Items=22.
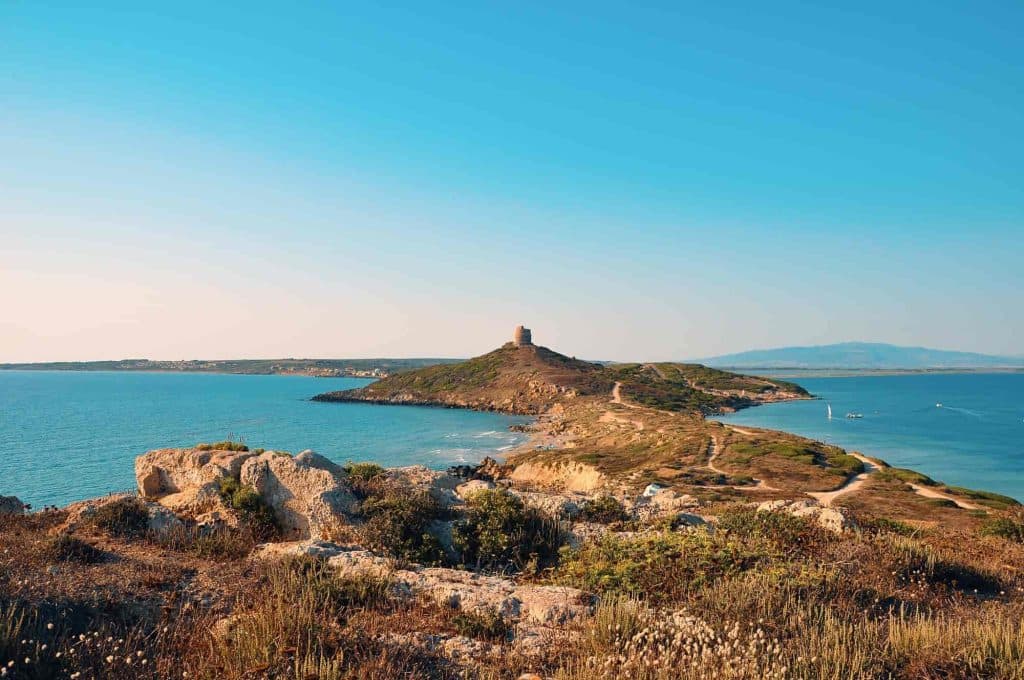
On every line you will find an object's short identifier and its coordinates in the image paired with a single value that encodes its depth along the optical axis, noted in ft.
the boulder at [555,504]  49.21
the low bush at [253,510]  46.91
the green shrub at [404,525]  39.99
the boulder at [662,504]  53.83
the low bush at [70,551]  31.63
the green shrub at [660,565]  27.68
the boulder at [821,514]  47.04
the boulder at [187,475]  50.03
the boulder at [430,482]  53.57
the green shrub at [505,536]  40.42
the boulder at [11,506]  47.01
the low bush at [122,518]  40.91
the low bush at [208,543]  36.24
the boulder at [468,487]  58.11
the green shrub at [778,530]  36.44
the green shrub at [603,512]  49.83
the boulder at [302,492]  46.03
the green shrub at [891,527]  50.16
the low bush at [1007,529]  56.21
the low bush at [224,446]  64.09
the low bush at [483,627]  22.63
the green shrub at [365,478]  51.27
